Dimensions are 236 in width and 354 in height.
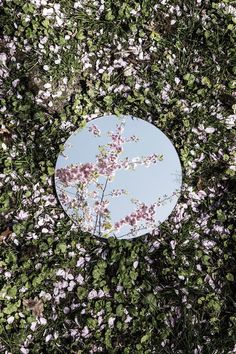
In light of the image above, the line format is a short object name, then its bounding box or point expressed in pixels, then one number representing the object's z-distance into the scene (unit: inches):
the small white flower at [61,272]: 97.4
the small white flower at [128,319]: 95.3
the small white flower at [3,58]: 105.2
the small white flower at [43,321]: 95.5
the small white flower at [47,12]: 107.1
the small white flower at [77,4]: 107.8
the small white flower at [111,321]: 95.5
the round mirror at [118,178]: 98.3
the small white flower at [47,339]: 94.7
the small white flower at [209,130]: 102.9
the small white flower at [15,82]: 103.8
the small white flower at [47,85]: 104.8
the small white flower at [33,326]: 95.3
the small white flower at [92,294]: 96.4
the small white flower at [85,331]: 94.9
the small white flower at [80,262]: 98.1
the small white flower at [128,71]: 105.4
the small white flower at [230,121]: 103.5
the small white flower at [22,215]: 99.5
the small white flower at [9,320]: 95.2
